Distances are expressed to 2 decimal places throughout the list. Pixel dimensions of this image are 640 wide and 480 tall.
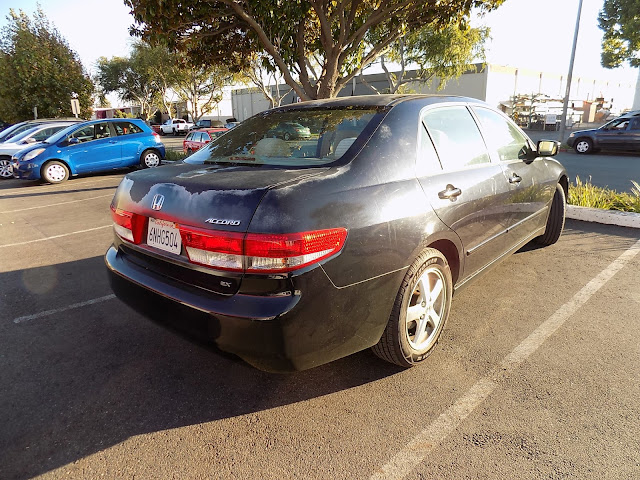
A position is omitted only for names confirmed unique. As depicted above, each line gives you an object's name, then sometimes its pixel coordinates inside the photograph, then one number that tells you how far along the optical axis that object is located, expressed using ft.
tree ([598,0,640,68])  68.30
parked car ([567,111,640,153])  48.65
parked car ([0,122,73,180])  43.39
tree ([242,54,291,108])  72.48
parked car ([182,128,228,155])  50.98
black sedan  6.54
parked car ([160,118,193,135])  134.72
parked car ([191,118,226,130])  125.39
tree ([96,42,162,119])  151.68
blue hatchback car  36.47
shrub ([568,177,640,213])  20.46
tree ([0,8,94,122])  72.33
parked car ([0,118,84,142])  52.60
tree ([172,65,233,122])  123.49
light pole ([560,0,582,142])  55.09
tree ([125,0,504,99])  26.96
